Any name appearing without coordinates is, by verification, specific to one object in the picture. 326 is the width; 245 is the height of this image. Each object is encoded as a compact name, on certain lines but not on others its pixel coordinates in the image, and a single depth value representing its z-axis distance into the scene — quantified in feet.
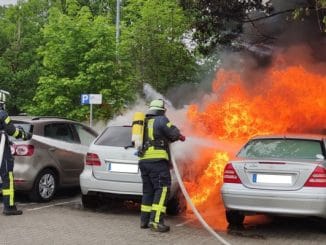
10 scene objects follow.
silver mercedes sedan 24.50
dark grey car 32.53
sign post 55.42
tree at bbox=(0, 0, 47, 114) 90.99
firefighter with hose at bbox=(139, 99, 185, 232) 26.04
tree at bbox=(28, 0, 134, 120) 67.77
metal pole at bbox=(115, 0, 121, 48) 86.85
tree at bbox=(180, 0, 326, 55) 47.60
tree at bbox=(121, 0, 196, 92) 72.13
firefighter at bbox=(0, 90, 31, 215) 29.19
